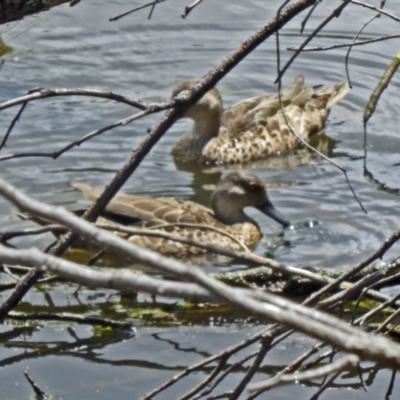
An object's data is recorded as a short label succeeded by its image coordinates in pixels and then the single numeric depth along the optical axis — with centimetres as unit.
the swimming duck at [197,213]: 1595
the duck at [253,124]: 2080
